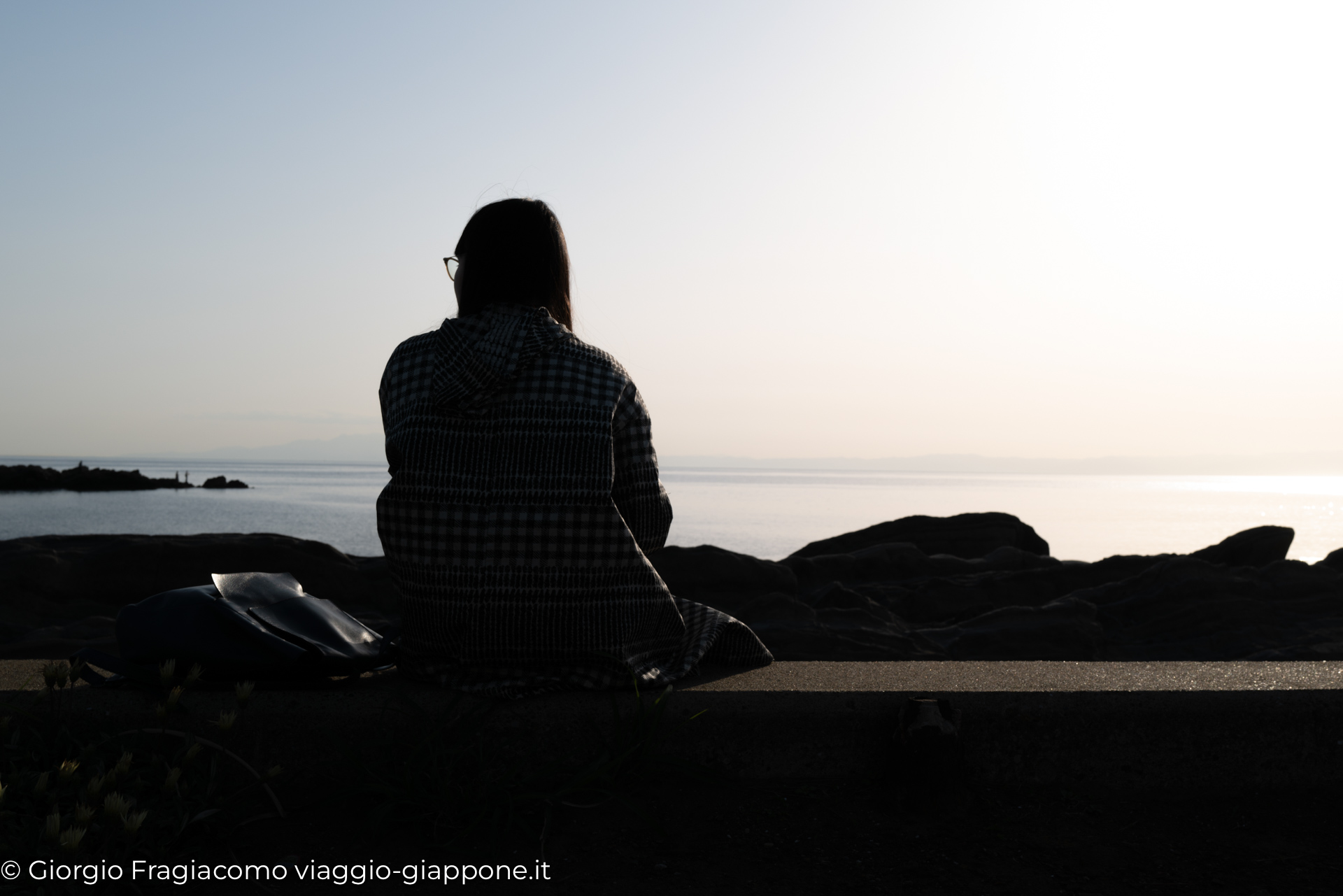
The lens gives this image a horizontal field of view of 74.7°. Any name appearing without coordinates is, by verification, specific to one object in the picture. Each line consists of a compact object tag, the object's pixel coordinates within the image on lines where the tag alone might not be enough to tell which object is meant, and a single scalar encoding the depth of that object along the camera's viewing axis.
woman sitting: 2.33
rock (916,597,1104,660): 6.11
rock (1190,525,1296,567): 9.77
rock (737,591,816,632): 6.27
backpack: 2.33
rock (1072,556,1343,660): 6.41
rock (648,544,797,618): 7.63
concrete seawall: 2.35
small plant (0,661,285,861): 1.75
